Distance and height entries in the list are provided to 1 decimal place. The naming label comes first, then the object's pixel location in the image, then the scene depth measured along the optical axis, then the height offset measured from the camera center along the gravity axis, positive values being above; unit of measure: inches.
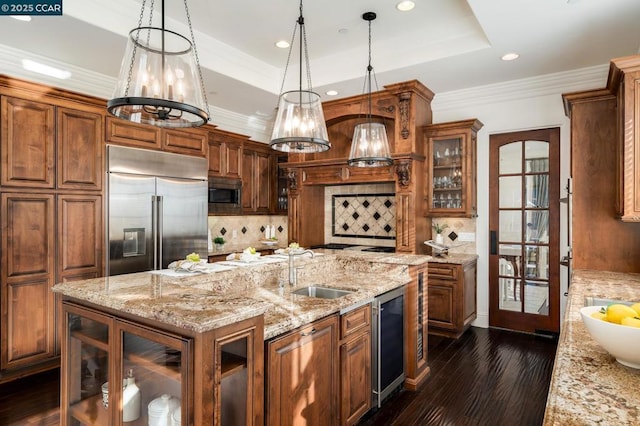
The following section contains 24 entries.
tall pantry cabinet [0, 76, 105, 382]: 129.2 +1.8
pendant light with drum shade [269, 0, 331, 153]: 102.9 +25.5
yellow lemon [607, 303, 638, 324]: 50.2 -13.2
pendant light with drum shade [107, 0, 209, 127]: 68.7 +25.4
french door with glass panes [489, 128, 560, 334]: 180.7 -8.3
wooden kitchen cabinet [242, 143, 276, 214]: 230.8 +22.4
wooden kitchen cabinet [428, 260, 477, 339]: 174.7 -39.6
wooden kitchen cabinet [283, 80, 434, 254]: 182.4 +26.2
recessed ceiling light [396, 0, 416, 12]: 133.7 +74.6
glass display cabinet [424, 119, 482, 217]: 186.7 +23.1
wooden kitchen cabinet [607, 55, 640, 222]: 96.6 +20.5
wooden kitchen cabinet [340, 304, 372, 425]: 91.7 -38.3
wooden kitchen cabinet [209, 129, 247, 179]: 208.1 +34.3
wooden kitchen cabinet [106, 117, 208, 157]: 155.6 +34.3
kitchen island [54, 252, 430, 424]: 55.3 -19.6
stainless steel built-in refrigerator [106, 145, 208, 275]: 151.6 +2.3
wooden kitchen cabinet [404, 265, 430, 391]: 122.9 -37.0
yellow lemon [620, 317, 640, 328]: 47.7 -13.7
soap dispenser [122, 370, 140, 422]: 67.4 -33.2
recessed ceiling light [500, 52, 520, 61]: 152.7 +64.3
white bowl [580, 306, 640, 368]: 47.7 -16.3
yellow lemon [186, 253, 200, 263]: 105.1 -12.2
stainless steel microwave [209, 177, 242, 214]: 207.0 +10.5
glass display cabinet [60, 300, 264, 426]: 55.4 -25.7
